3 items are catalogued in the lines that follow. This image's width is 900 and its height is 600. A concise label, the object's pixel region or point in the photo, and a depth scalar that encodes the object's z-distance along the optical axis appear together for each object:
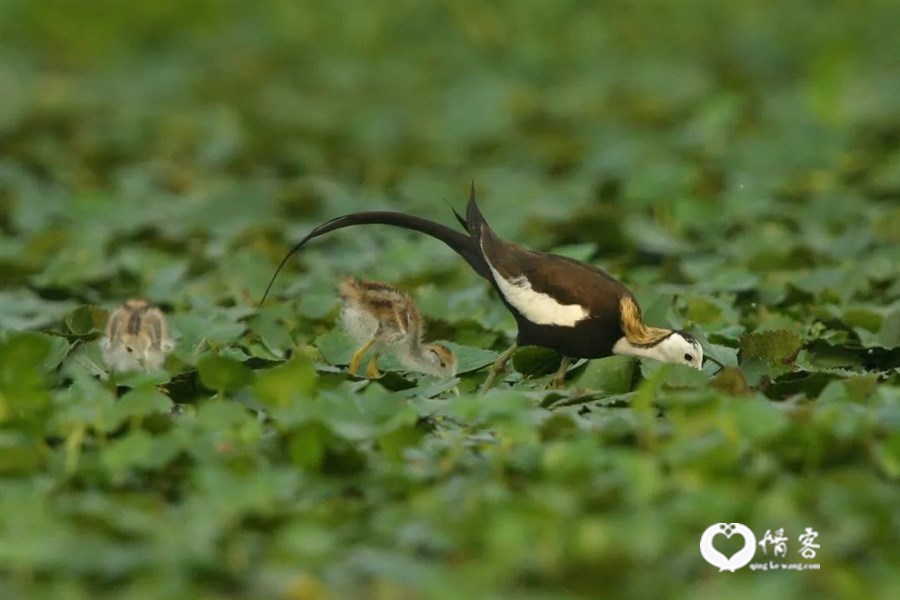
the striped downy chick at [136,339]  12.22
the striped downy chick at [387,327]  12.37
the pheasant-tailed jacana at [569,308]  11.99
